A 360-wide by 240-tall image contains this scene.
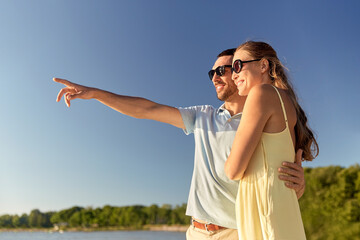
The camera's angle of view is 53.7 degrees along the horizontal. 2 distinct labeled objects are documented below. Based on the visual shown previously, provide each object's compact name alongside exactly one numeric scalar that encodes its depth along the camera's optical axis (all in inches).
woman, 64.8
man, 99.7
